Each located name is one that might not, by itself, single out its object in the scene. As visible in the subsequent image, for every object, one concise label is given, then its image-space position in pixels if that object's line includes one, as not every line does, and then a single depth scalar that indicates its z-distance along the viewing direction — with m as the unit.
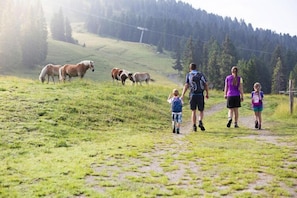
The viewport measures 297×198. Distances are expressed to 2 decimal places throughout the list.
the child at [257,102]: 14.58
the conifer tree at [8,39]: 77.44
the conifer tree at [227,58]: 78.56
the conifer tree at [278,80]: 86.88
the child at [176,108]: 13.15
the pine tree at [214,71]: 81.25
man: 13.28
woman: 14.10
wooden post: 18.94
